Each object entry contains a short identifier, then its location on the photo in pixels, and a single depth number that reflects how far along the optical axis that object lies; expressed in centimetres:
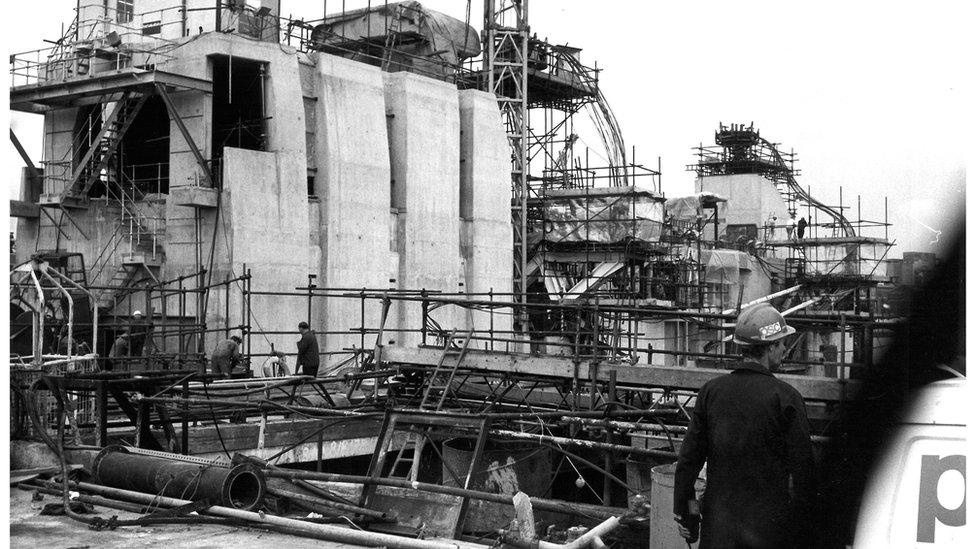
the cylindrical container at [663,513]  769
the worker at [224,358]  1997
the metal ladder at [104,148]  2872
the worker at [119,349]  1958
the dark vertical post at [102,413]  1303
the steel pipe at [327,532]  875
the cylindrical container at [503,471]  1262
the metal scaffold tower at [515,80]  4106
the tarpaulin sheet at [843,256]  3428
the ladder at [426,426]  1055
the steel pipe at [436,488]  926
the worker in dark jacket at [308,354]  2159
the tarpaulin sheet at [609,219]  3928
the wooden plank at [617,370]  1336
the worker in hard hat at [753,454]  553
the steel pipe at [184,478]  1050
